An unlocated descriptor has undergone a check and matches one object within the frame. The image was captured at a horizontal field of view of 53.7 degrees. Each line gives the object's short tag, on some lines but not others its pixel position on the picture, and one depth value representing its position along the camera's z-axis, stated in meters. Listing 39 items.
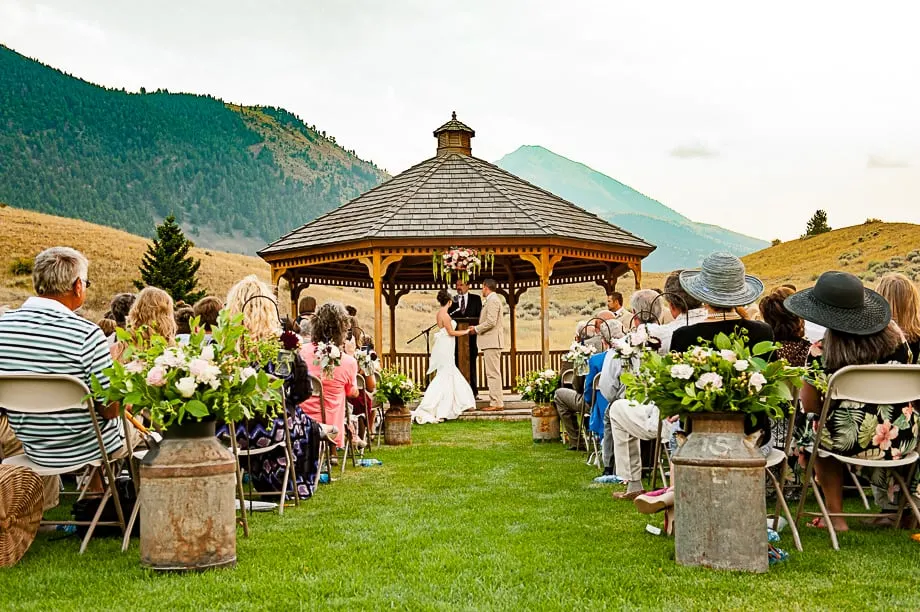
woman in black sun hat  5.27
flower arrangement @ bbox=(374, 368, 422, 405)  11.13
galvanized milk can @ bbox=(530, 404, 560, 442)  11.43
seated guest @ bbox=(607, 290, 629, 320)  11.82
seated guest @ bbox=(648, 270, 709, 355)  6.45
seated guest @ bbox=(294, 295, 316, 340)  11.69
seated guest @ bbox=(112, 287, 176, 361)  6.63
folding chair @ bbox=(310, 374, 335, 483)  7.81
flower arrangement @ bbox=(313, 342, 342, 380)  8.44
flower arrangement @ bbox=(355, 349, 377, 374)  9.98
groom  15.12
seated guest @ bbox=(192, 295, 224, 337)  7.55
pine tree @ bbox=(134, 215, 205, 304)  37.62
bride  14.96
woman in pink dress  8.62
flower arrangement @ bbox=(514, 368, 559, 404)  11.25
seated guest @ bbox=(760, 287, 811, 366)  6.51
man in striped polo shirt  5.14
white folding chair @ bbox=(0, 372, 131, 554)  4.84
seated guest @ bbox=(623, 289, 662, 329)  7.35
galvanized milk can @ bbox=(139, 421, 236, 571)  4.63
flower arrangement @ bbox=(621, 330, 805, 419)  4.56
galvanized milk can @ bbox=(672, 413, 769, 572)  4.54
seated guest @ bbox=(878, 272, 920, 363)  5.77
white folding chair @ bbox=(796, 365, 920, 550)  4.98
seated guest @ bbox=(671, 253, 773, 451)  5.30
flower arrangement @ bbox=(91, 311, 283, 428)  4.66
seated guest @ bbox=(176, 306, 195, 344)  8.73
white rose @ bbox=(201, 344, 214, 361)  4.76
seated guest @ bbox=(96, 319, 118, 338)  8.55
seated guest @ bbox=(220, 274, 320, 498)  6.89
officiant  16.20
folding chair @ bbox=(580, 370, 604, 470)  8.67
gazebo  16.27
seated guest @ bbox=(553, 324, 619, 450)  9.83
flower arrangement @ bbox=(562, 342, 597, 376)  9.73
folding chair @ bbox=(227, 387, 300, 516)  6.71
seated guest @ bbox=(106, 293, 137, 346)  8.25
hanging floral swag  16.08
